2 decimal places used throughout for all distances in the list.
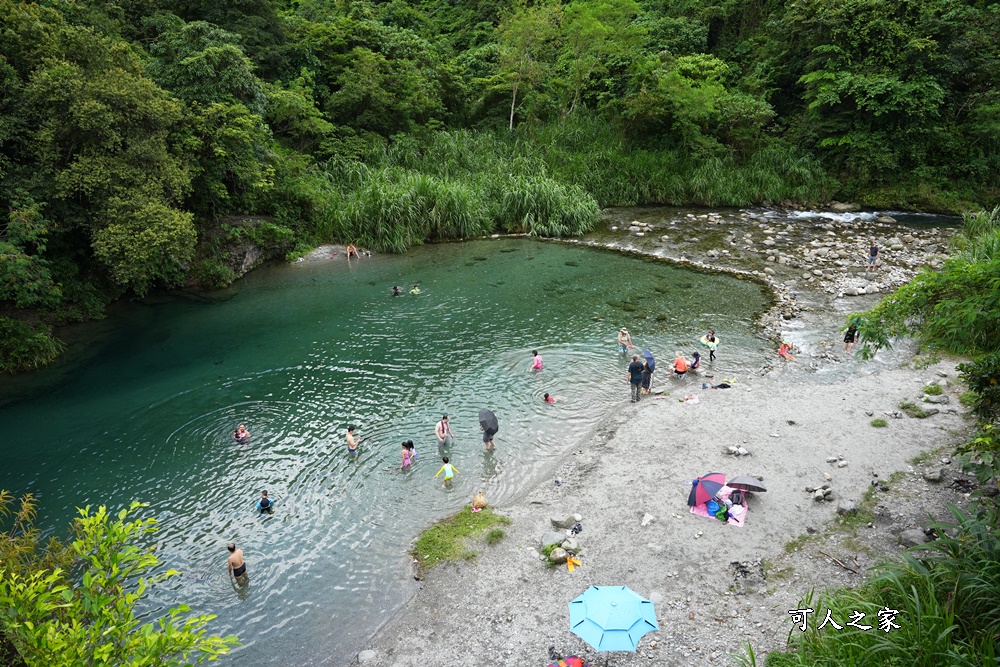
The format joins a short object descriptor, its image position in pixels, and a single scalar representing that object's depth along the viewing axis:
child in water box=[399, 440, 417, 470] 13.73
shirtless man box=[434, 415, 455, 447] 14.39
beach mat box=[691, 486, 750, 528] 10.61
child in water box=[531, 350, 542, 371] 17.97
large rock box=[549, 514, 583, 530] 11.23
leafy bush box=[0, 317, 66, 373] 19.47
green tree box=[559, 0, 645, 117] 37.19
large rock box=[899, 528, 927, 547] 9.11
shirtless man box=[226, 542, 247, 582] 10.65
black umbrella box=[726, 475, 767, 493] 10.77
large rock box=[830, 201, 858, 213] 34.97
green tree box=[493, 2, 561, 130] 38.22
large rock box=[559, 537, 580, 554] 10.48
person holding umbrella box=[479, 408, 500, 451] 13.92
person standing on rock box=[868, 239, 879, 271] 25.08
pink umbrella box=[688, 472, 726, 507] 10.93
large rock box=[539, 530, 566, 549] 10.70
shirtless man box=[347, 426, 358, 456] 14.36
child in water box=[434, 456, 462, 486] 13.13
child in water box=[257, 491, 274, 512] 12.37
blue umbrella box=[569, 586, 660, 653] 8.20
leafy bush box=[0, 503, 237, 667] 4.49
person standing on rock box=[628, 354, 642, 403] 15.98
